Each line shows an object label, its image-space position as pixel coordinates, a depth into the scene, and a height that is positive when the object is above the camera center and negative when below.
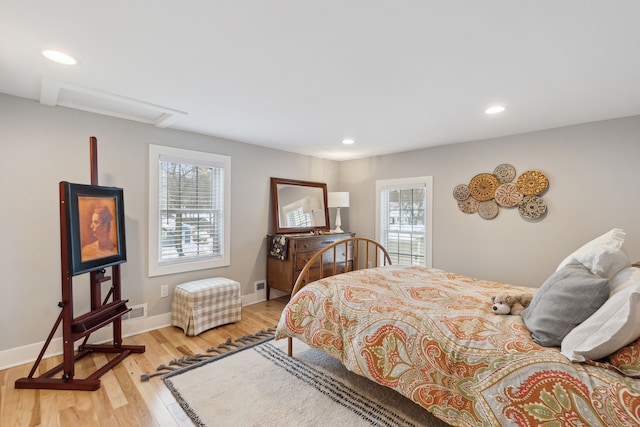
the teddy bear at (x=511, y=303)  1.83 -0.63
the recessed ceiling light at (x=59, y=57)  1.76 +0.97
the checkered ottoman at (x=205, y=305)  3.04 -1.07
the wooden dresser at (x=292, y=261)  3.92 -0.74
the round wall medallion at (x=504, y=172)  3.42 +0.42
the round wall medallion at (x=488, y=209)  3.56 -0.02
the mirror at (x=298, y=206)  4.32 +0.03
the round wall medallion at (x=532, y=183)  3.21 +0.28
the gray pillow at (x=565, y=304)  1.34 -0.48
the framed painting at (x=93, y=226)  2.07 -0.14
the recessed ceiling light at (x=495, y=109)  2.59 +0.90
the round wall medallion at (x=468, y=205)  3.73 +0.03
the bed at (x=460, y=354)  1.17 -0.76
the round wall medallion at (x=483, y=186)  3.56 +0.27
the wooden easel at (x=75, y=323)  2.03 -0.89
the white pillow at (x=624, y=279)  1.33 -0.35
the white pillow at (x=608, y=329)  1.15 -0.52
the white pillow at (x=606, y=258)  1.55 -0.29
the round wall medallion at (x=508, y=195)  3.38 +0.15
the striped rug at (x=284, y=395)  1.82 -1.34
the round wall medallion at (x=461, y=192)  3.80 +0.21
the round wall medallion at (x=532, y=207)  3.22 +0.00
